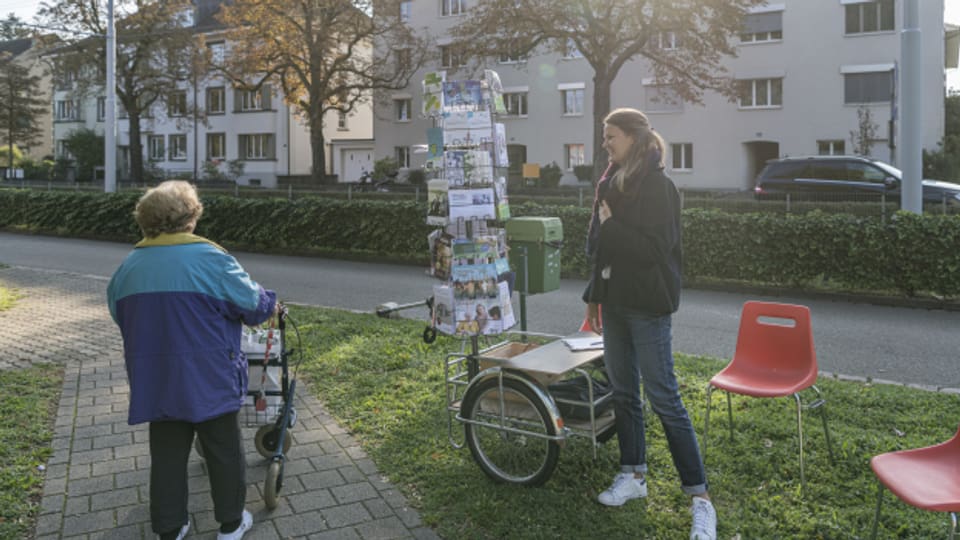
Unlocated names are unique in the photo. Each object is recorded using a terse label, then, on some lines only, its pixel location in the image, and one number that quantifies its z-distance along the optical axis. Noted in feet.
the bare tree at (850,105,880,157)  107.65
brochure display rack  17.03
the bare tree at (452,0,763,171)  86.69
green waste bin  20.94
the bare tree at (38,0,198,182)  136.36
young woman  12.59
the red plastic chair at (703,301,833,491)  15.15
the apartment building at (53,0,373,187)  169.58
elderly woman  11.45
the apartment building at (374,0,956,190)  111.04
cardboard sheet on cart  14.51
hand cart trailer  14.15
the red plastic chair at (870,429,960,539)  9.74
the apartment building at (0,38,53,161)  233.76
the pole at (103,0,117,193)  81.10
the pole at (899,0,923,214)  39.81
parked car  67.67
